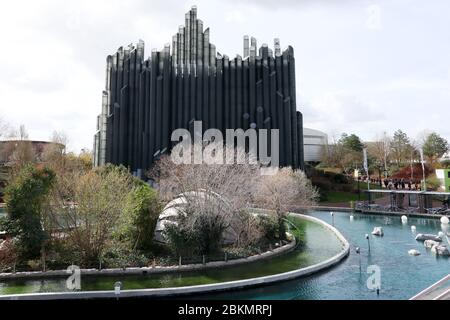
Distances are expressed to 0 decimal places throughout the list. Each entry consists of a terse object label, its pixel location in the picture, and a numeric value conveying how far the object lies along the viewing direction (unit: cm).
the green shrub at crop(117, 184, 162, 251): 1969
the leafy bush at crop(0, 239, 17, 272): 1666
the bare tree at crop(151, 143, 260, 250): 1948
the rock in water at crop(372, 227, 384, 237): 2676
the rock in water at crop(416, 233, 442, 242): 2416
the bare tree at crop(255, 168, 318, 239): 2427
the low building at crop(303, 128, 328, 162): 8506
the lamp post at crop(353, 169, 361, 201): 6006
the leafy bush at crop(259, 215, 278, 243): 2269
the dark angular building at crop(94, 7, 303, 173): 5447
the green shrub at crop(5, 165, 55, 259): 1731
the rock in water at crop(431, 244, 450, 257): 2031
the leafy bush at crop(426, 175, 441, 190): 5082
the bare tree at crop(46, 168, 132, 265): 1789
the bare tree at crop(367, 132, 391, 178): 6794
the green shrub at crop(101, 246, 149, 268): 1764
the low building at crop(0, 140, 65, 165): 5122
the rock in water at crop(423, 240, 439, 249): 2204
